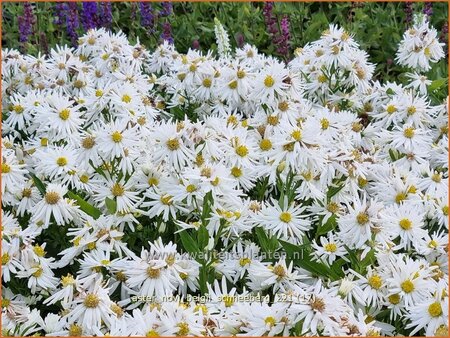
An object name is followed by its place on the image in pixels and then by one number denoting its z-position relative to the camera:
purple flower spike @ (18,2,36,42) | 4.08
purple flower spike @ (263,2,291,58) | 3.85
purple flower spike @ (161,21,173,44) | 4.00
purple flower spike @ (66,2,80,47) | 4.20
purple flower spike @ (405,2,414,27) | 4.16
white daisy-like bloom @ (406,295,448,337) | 1.96
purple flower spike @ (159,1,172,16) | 4.30
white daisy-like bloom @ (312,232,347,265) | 2.24
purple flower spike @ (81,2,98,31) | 4.16
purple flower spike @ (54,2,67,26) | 4.41
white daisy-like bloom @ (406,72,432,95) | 3.27
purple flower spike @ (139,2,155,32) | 4.21
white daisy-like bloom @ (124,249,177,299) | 2.06
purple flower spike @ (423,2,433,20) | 4.25
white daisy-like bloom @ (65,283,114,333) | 1.96
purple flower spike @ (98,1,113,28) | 4.18
